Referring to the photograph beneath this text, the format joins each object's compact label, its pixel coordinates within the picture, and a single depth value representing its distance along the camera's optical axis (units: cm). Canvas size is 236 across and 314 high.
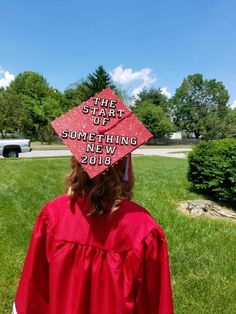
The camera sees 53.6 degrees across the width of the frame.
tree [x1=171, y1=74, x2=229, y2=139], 4658
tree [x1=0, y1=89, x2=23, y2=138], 2598
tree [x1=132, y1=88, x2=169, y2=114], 4936
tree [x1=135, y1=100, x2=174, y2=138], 3768
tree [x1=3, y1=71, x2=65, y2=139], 2657
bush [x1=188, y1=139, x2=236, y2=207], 482
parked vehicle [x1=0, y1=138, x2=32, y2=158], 1223
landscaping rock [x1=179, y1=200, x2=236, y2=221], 444
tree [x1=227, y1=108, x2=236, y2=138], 3593
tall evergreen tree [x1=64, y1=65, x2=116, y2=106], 3552
